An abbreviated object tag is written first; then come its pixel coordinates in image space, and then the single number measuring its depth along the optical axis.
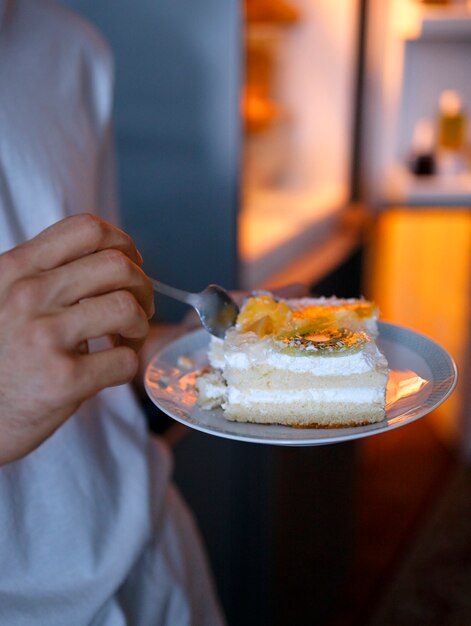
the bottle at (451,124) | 2.19
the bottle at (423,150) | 2.19
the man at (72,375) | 0.44
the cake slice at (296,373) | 0.60
